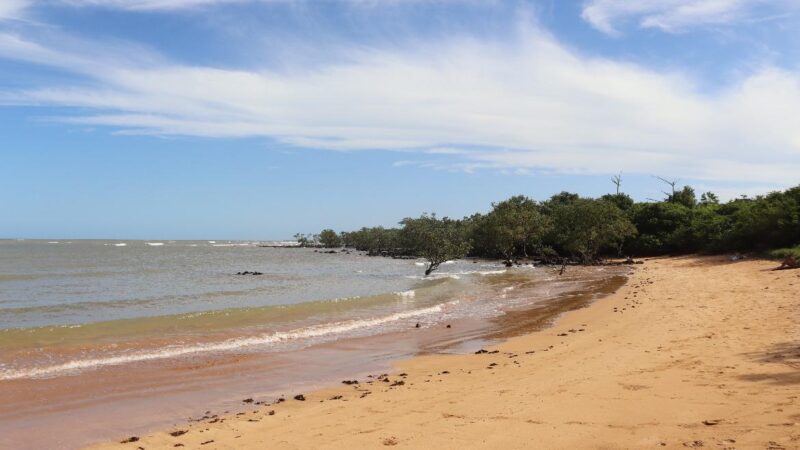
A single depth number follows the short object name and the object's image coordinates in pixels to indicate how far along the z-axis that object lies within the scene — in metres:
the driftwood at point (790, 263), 25.84
